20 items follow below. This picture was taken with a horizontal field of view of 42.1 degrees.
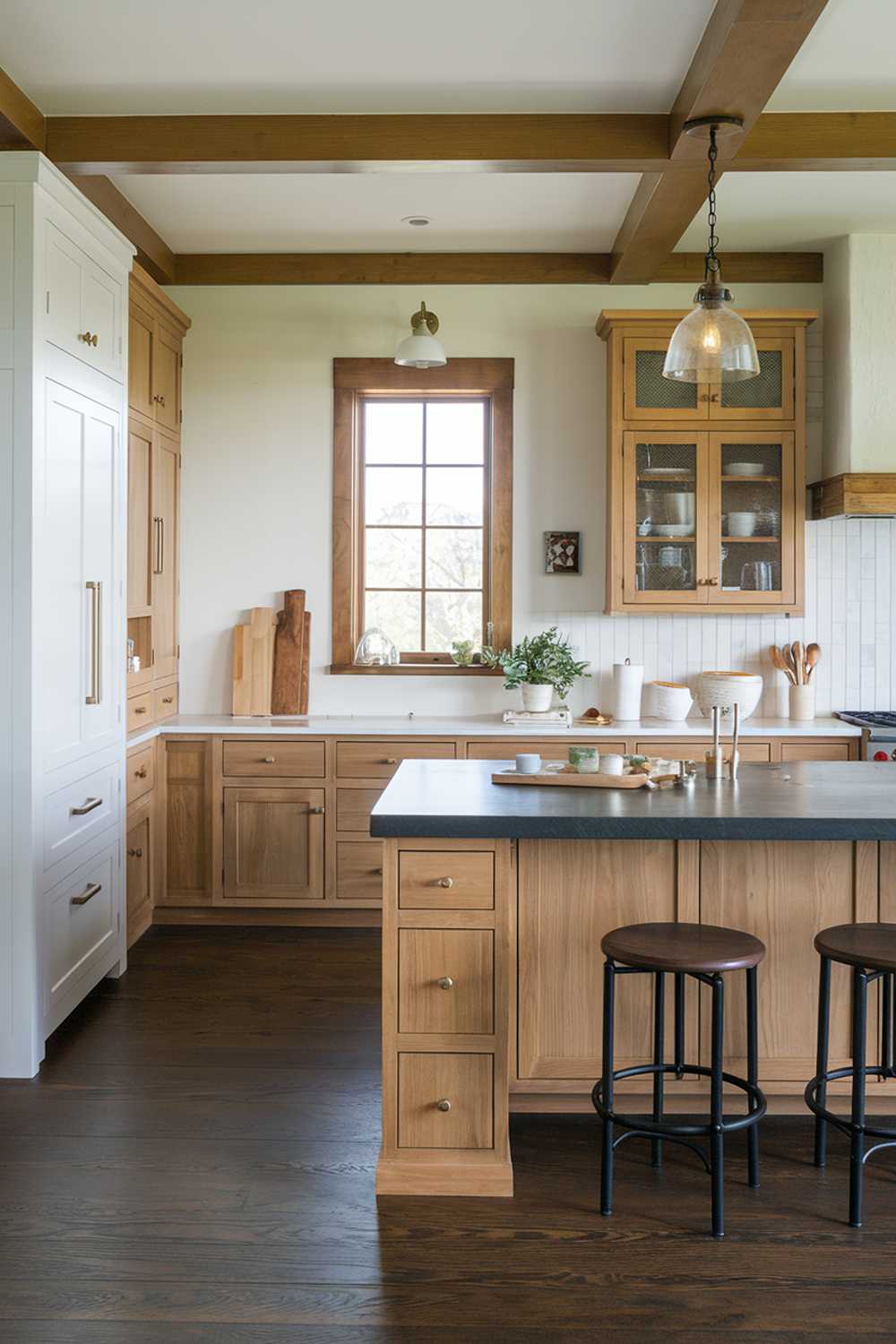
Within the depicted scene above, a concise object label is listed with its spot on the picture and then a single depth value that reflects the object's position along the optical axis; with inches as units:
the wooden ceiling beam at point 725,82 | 115.2
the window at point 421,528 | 222.7
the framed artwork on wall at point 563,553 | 219.1
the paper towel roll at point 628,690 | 211.9
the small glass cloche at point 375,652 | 222.1
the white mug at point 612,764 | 131.3
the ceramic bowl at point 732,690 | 208.8
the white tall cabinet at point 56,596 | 136.3
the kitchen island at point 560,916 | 111.2
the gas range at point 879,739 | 193.0
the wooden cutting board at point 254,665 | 218.4
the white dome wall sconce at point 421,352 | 197.5
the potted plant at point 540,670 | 211.9
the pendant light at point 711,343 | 122.2
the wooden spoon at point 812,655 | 215.3
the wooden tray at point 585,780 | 127.5
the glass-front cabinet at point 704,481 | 205.8
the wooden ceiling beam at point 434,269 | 215.9
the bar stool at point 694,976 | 103.4
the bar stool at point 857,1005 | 104.7
